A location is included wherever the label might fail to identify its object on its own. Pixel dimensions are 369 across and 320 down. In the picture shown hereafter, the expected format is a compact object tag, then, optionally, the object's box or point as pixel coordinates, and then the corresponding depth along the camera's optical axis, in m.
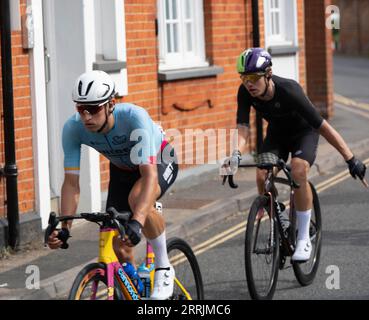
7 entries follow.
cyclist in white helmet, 12.91
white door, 23.80
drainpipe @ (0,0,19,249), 20.34
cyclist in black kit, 16.92
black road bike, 16.55
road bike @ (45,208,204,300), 12.37
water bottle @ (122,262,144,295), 13.51
